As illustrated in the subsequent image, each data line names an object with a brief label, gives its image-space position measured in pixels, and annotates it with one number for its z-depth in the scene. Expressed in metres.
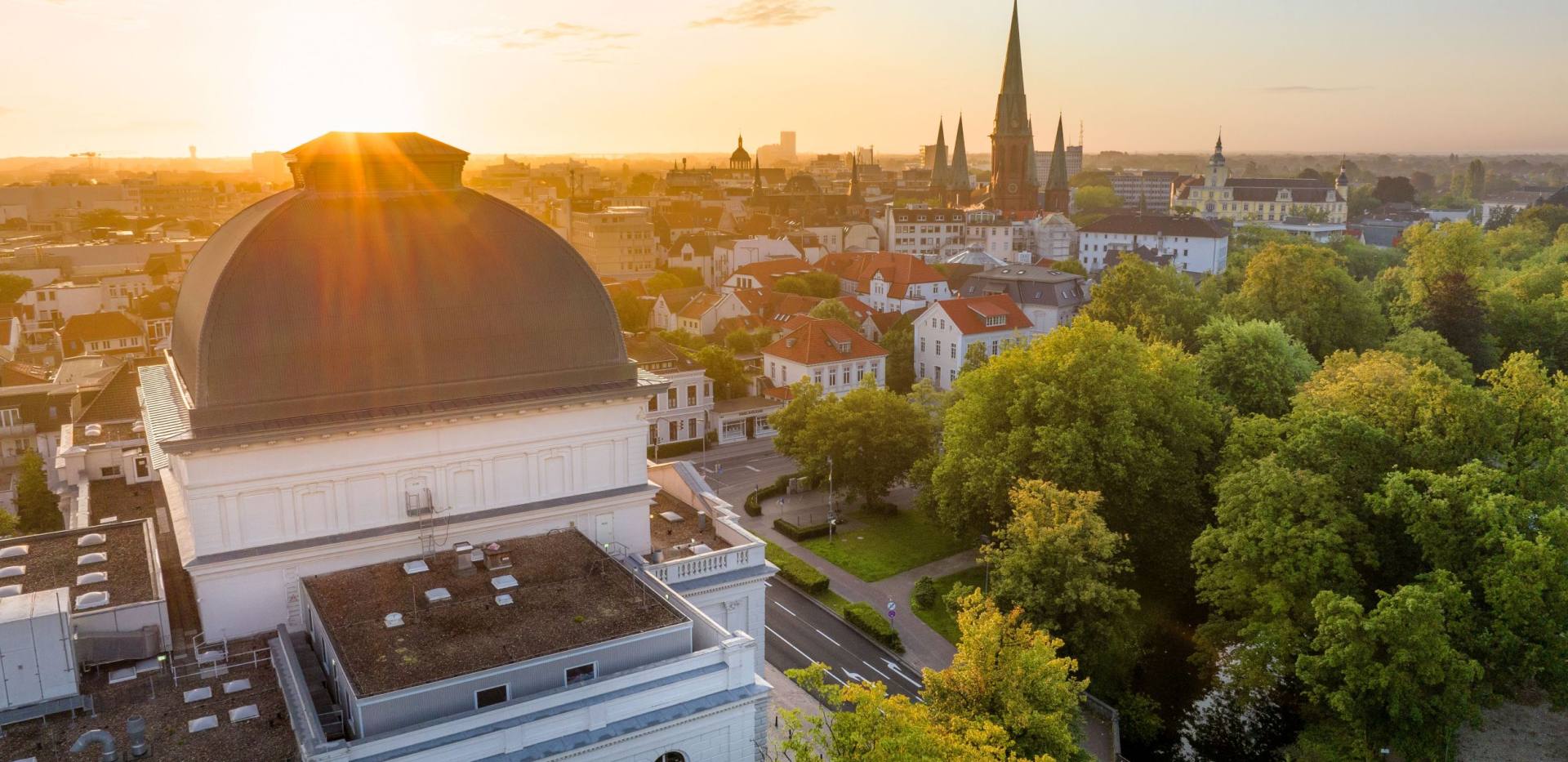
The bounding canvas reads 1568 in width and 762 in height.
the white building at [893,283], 110.31
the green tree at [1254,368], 58.47
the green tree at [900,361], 92.88
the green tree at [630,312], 107.44
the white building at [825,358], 80.75
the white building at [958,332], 88.69
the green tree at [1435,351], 66.88
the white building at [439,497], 26.16
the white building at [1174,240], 150.88
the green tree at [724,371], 80.38
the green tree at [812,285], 114.75
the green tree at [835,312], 95.00
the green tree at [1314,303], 76.94
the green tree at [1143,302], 76.69
